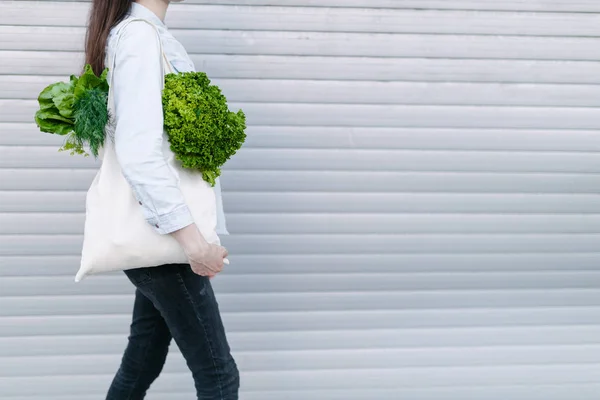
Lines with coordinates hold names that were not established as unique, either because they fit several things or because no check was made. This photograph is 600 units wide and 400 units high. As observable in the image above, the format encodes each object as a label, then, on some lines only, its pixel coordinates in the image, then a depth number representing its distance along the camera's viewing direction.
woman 1.71
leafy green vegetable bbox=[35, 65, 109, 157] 1.83
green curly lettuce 1.78
